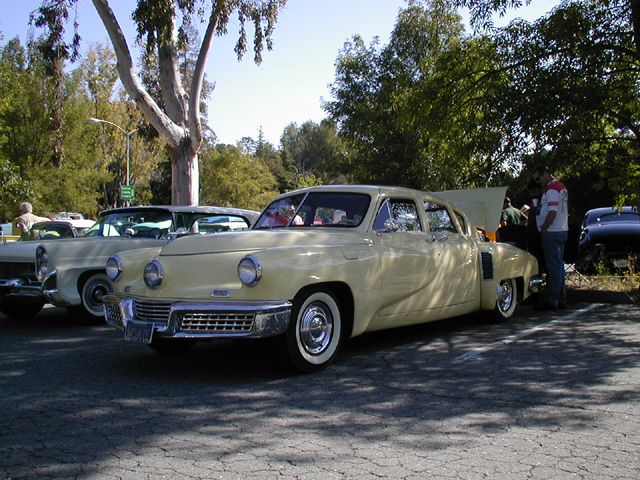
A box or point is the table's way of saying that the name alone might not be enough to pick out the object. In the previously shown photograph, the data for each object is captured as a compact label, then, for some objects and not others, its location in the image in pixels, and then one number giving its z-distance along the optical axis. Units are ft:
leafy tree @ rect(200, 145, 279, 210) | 169.37
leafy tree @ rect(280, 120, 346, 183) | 279.43
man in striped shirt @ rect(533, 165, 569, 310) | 27.86
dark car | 42.98
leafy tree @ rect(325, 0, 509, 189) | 80.02
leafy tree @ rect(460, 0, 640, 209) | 31.91
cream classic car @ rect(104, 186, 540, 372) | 15.49
